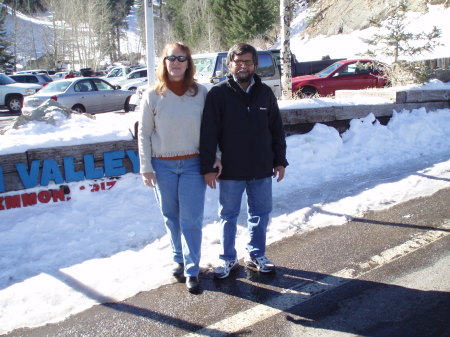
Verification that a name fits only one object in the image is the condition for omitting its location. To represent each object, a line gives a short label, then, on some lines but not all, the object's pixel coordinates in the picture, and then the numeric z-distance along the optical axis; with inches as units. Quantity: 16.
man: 137.6
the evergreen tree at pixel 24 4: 2576.8
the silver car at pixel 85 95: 550.9
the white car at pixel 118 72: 1141.6
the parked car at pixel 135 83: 834.3
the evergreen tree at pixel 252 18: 1486.2
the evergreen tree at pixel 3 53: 1637.4
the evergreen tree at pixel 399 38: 450.0
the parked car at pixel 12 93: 756.0
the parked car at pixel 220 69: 460.0
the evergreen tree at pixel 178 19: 2161.7
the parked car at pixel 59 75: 1297.0
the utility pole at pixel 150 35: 336.5
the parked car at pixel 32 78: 951.9
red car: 566.9
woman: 134.3
